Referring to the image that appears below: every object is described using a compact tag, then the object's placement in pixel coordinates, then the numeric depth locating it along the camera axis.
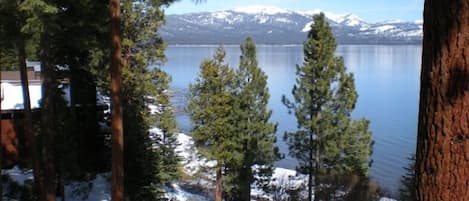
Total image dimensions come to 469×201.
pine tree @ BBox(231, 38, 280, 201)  17.19
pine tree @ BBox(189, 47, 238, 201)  16.03
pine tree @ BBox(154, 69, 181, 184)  14.36
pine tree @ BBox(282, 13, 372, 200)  16.83
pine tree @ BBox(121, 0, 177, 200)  12.80
